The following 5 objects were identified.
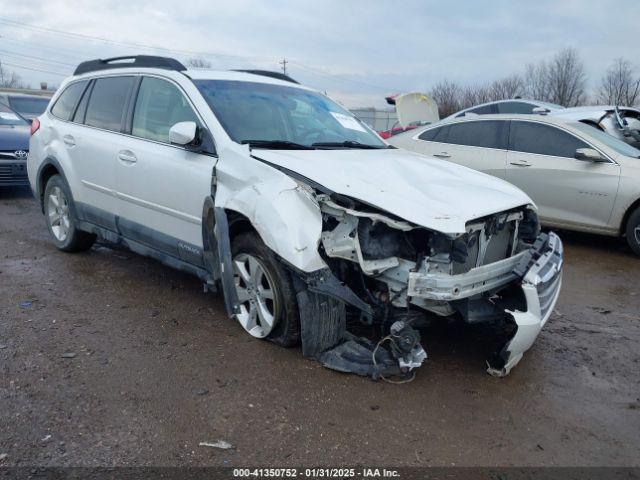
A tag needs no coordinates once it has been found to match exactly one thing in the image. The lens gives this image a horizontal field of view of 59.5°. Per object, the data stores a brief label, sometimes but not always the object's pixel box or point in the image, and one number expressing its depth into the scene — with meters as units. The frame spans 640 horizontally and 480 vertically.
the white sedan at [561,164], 6.37
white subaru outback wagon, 3.19
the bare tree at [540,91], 36.43
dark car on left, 8.81
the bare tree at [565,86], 35.78
